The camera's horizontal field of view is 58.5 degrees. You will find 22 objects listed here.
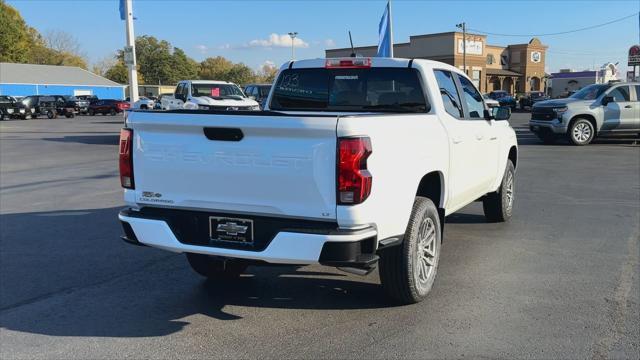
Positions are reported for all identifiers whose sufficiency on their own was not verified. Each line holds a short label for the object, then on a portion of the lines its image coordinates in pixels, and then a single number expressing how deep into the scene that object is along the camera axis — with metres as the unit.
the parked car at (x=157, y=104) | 21.40
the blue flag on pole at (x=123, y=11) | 21.09
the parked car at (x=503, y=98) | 45.85
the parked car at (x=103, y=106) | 51.66
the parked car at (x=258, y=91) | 24.71
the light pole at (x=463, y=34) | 61.04
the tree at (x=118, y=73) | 112.69
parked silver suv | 17.88
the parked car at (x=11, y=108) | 41.53
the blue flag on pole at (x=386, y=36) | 21.23
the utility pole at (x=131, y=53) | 20.94
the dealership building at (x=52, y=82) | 67.94
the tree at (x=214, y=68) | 129.00
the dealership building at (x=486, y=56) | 63.34
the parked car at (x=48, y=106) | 42.62
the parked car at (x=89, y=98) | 52.53
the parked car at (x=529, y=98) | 46.44
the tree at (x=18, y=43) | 78.25
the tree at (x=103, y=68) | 125.62
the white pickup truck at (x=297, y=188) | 3.74
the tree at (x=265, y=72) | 141.23
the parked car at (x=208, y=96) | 17.72
